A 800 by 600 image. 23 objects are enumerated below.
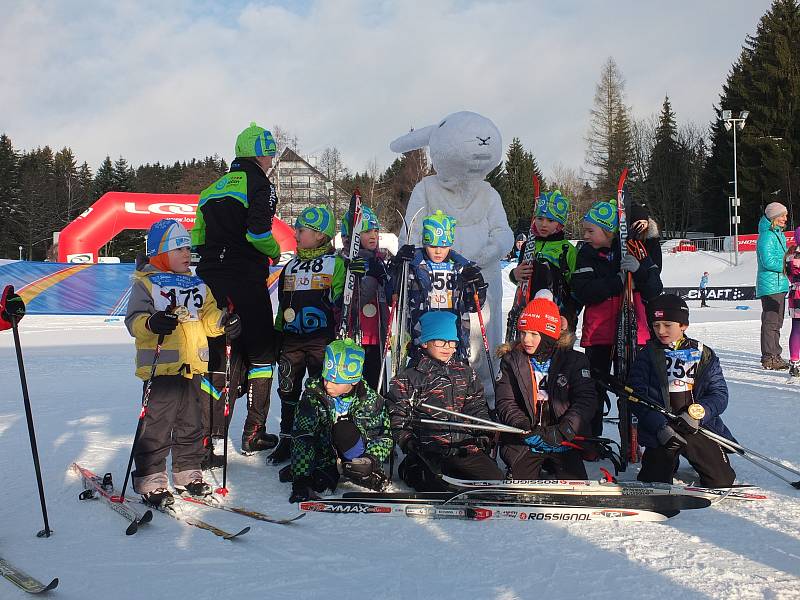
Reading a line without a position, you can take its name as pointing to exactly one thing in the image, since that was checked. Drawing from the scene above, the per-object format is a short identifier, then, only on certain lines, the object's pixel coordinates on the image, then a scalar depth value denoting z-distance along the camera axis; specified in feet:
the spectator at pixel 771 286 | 26.89
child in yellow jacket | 12.27
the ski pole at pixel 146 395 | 12.05
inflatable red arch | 72.64
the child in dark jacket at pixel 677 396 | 12.56
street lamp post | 101.86
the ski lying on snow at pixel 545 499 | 11.31
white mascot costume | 18.01
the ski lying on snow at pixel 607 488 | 11.70
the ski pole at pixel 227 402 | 12.98
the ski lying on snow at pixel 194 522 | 10.41
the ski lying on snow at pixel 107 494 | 10.92
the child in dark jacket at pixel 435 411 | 13.05
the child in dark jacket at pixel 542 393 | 13.11
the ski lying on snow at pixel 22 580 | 8.36
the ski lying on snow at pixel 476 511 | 11.13
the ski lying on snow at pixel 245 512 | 11.15
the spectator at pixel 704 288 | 74.30
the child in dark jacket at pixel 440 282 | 15.89
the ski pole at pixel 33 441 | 10.52
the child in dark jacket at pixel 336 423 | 12.83
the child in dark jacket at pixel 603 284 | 15.24
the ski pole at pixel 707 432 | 12.35
